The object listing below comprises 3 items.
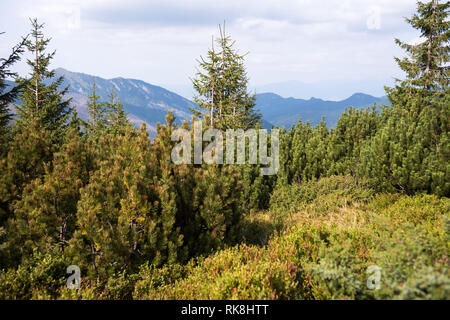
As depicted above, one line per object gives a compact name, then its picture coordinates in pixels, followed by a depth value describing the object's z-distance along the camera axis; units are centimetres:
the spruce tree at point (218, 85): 1792
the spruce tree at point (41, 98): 1827
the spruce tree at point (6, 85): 955
